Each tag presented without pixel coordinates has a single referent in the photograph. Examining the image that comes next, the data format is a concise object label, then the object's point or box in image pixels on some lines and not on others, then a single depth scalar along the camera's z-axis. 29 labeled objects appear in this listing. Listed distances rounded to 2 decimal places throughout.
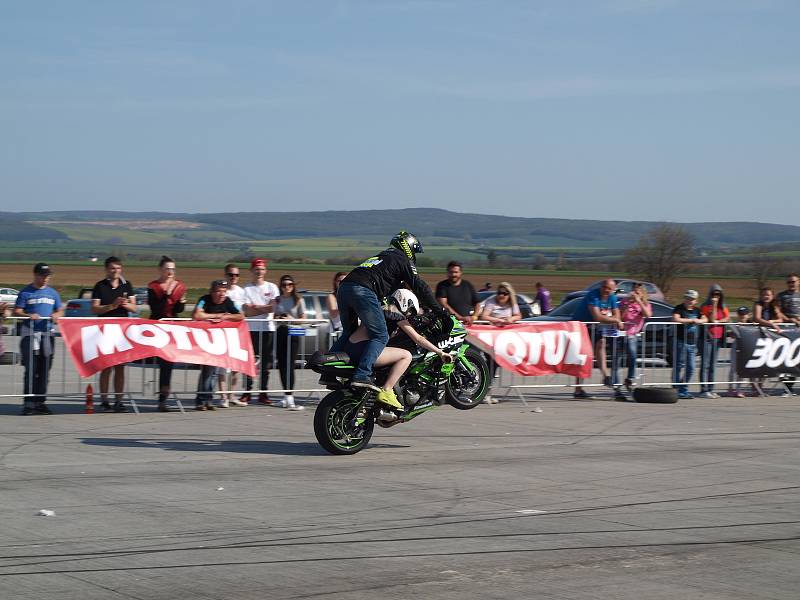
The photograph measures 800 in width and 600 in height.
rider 10.37
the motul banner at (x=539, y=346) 15.41
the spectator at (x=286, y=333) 14.88
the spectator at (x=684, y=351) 17.11
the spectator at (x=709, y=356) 17.25
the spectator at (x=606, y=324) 16.41
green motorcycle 10.24
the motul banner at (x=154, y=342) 13.54
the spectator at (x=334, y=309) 15.29
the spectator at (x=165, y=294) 14.41
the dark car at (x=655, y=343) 16.95
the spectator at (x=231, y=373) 14.65
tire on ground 15.96
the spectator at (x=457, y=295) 15.09
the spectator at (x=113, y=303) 13.93
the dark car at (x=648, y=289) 32.38
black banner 17.38
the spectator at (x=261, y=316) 14.95
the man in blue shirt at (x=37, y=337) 13.45
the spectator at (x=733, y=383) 17.36
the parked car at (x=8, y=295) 53.73
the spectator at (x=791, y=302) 18.16
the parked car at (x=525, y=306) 32.78
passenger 10.47
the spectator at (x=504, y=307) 16.03
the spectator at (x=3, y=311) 13.27
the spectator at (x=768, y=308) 17.83
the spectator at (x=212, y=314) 14.30
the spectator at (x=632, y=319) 16.55
